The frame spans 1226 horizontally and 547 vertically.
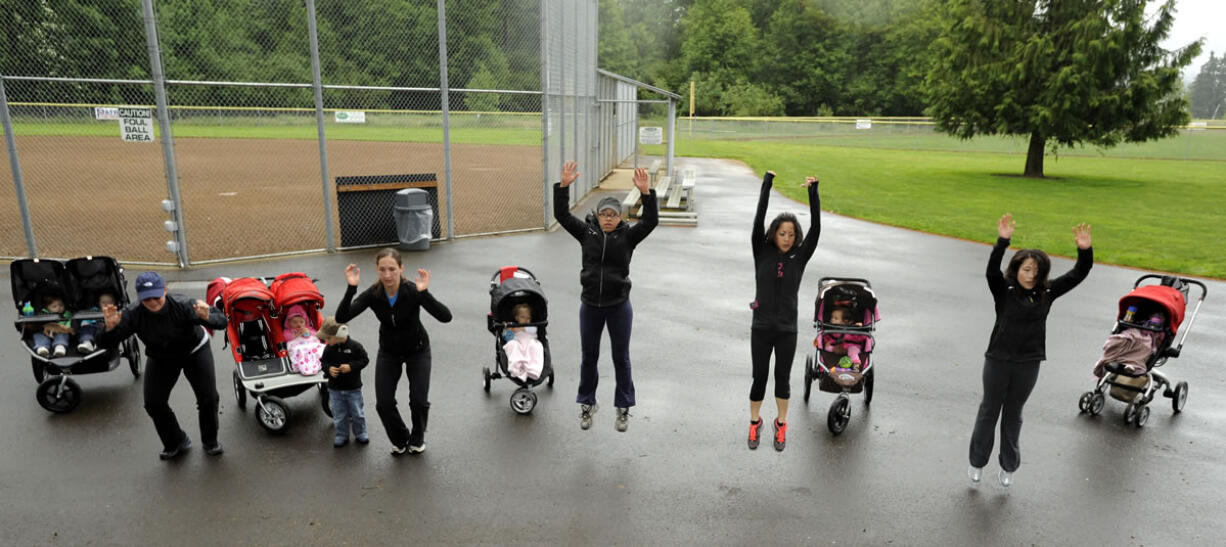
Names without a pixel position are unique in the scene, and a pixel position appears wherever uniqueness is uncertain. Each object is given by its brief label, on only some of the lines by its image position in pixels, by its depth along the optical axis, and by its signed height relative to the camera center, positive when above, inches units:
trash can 510.9 -71.3
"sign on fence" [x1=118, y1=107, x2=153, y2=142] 418.3 -6.5
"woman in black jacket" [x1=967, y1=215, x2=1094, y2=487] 194.2 -55.5
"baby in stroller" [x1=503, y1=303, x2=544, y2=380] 259.8 -82.6
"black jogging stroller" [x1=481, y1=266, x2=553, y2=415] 257.6 -73.7
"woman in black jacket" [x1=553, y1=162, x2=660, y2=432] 227.1 -44.1
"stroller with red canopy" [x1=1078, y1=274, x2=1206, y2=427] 253.9 -83.7
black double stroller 252.1 -68.9
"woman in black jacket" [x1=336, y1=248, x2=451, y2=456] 204.4 -59.2
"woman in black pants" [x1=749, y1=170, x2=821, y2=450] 216.5 -48.5
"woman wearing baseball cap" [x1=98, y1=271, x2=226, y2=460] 200.4 -62.7
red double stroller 238.2 -77.0
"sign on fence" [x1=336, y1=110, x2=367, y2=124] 479.2 -1.5
